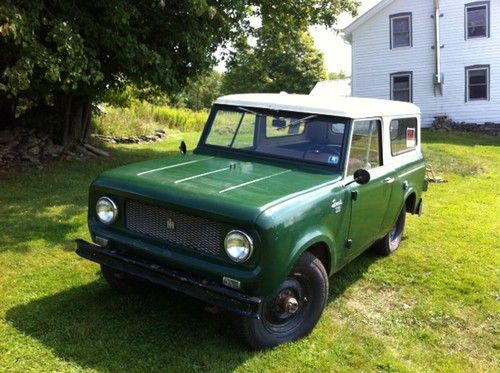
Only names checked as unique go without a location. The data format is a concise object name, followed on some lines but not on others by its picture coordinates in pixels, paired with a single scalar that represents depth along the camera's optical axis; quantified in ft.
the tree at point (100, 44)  24.85
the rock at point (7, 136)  35.19
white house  70.38
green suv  11.60
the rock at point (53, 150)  35.85
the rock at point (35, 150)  34.98
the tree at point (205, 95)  168.86
